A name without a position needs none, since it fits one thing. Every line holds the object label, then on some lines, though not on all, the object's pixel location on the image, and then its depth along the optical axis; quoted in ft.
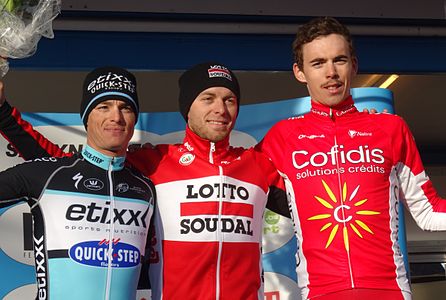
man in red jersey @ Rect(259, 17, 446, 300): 7.67
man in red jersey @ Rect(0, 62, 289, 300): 8.15
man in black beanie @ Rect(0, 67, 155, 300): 7.78
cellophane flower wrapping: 7.21
